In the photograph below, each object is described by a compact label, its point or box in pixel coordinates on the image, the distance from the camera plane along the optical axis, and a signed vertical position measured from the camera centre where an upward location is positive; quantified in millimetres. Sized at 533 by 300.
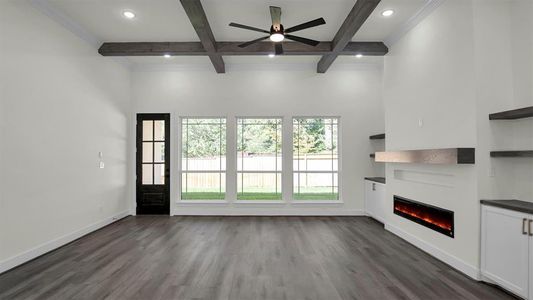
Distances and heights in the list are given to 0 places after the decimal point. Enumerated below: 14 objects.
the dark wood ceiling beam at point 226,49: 4574 +1924
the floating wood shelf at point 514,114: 2448 +410
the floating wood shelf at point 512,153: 2521 +21
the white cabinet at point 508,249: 2300 -900
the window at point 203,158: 5934 -33
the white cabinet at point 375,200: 4965 -890
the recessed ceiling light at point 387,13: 3699 +2063
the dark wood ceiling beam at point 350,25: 3281 +1873
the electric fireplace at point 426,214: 3232 -829
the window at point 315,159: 5898 -66
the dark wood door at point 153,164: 5809 -162
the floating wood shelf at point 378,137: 5241 +400
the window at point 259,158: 5895 -39
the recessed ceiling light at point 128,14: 3711 +2071
